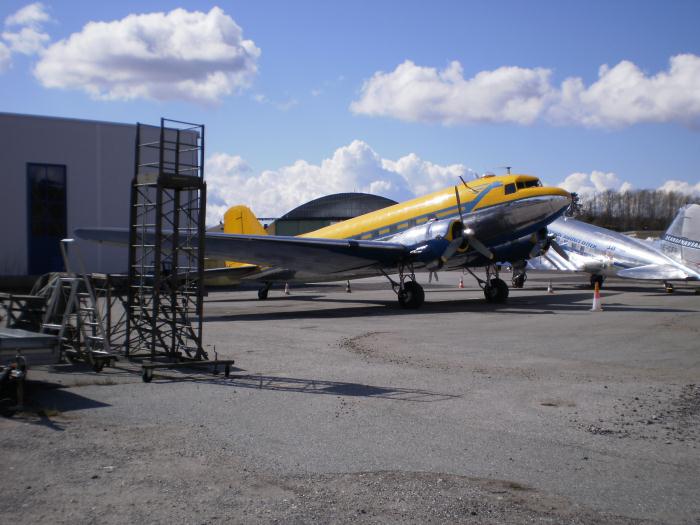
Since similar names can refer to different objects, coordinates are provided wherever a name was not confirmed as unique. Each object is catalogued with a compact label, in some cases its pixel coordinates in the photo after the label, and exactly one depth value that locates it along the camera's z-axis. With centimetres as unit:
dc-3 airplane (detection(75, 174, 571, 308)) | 2025
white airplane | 2841
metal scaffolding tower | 978
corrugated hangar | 8338
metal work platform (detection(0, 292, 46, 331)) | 977
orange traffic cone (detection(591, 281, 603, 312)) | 2008
